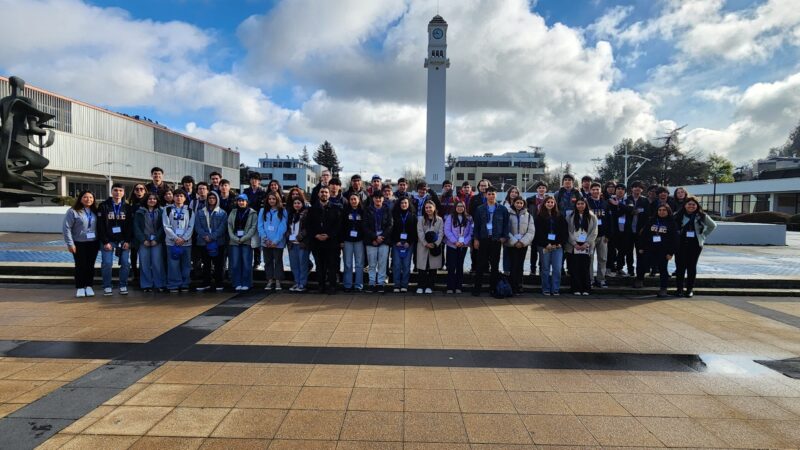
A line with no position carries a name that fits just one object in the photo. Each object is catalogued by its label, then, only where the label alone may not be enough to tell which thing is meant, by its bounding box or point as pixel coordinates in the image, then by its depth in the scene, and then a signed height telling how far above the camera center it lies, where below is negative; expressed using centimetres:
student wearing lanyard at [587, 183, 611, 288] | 864 -30
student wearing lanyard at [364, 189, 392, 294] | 800 -42
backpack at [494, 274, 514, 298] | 794 -135
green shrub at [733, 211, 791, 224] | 3145 +18
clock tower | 4469 +1155
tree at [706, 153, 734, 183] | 6650 +790
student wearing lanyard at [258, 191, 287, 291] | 801 -42
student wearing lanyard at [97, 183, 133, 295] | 768 -41
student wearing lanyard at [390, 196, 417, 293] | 808 -46
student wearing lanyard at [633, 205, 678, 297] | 820 -39
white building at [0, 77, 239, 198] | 4966 +862
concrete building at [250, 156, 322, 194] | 9931 +948
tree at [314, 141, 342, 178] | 10800 +1407
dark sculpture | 1692 +239
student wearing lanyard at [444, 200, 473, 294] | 803 -39
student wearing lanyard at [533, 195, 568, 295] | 814 -46
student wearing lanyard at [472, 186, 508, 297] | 803 -37
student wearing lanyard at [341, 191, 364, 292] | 800 -52
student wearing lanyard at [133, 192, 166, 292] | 789 -58
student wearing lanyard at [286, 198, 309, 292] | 802 -55
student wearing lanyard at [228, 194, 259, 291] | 802 -50
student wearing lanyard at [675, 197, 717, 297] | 825 -37
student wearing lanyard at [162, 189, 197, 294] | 792 -47
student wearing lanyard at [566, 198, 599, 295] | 816 -48
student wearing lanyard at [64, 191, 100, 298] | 748 -49
